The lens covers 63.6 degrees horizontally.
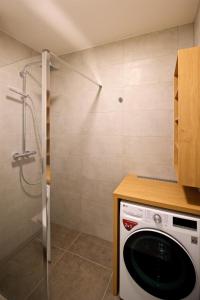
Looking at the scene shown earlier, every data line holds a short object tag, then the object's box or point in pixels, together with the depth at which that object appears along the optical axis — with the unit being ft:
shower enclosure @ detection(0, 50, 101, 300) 3.35
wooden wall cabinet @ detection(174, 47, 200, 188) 3.19
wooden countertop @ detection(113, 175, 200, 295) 3.56
